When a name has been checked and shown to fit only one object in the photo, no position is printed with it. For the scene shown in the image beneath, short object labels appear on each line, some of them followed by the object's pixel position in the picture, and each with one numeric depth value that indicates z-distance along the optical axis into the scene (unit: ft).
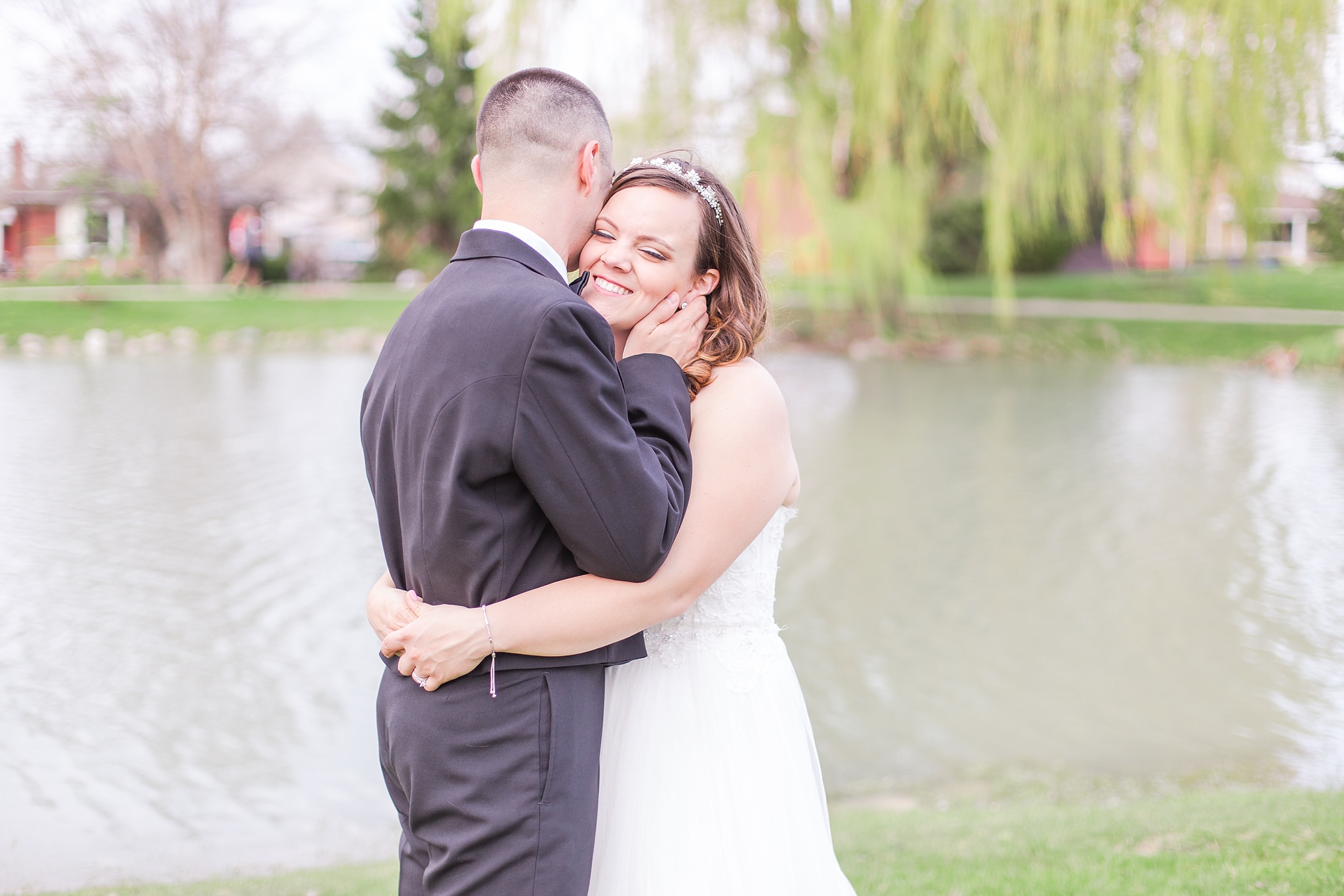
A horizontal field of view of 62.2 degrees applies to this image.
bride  7.14
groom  6.08
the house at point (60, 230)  101.91
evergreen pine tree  103.04
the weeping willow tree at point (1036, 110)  47.16
